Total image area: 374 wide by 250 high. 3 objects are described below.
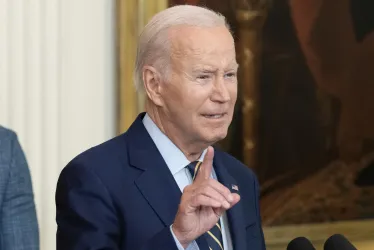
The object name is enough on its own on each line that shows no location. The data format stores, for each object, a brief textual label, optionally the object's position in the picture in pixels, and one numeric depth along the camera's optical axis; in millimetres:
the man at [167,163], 4594
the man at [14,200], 4590
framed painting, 8016
